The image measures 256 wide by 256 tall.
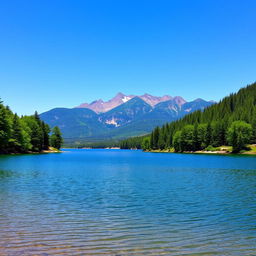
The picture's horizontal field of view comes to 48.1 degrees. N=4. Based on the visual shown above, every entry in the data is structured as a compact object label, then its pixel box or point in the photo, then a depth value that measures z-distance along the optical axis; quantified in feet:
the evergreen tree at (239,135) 515.09
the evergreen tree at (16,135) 403.34
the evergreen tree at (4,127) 360.58
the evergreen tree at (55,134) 640.42
